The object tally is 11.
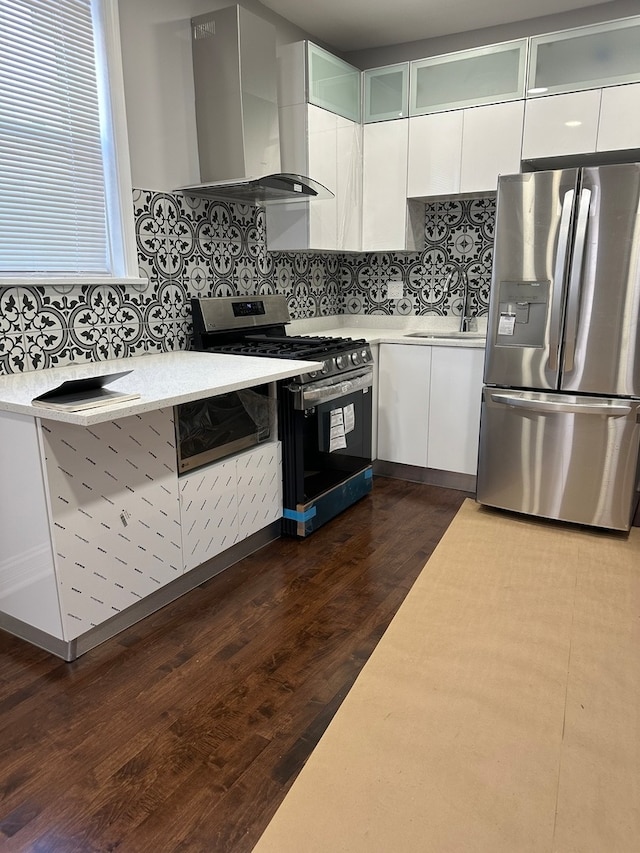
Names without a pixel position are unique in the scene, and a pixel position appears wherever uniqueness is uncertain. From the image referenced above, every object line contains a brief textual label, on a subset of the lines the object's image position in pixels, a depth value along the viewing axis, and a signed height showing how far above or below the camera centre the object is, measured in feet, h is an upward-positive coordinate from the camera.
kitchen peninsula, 5.95 -2.42
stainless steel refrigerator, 8.61 -0.96
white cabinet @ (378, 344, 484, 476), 11.15 -2.34
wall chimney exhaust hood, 8.93 +2.82
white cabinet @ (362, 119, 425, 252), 11.79 +1.82
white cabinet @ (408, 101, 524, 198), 10.68 +2.50
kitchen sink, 12.33 -1.08
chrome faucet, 12.55 -0.58
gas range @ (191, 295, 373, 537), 9.07 -1.91
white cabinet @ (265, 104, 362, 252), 10.53 +2.02
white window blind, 7.11 +1.81
